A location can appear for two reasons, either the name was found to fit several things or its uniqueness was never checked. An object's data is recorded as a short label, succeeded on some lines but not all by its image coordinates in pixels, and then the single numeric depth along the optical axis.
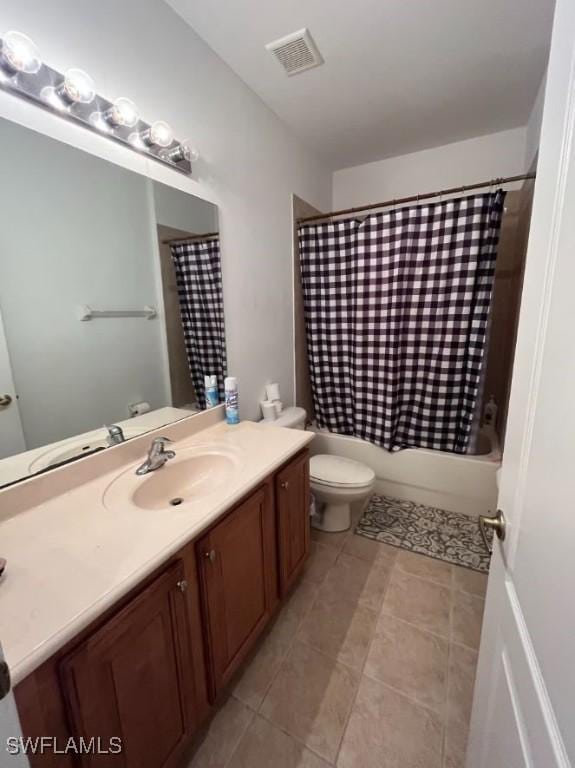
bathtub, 1.99
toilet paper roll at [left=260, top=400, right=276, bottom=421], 1.92
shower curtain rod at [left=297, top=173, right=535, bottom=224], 1.67
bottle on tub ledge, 2.34
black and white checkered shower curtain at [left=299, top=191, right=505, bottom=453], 1.85
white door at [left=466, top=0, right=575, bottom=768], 0.42
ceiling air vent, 1.35
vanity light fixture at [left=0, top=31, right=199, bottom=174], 0.82
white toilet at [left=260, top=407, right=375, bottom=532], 1.82
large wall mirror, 0.90
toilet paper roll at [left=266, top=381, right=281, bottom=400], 1.98
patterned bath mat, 1.79
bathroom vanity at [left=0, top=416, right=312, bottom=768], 0.59
